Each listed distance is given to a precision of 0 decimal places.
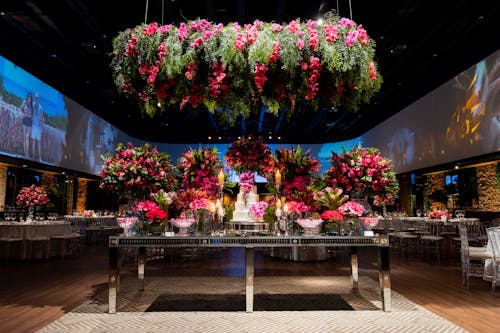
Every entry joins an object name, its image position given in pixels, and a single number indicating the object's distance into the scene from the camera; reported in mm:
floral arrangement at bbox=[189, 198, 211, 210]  4391
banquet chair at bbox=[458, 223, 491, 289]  5392
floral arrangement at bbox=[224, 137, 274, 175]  5879
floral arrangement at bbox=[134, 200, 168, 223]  4141
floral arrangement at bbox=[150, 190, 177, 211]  4371
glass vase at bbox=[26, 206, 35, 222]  8623
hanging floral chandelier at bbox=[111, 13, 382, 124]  3691
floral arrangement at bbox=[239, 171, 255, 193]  6207
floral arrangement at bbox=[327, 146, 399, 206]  4527
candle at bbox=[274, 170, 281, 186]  4786
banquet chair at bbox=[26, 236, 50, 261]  8219
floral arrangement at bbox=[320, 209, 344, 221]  4207
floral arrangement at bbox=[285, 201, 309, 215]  4316
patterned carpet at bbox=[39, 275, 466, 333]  3426
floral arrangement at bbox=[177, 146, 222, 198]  6027
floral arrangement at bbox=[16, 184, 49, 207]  8336
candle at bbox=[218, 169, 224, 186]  5065
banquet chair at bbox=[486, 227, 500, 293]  5068
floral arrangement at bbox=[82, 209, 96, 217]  12242
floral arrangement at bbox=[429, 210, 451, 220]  9211
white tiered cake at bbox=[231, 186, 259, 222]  6578
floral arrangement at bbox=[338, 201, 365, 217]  4176
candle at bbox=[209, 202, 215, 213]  4388
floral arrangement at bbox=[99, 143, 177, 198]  4797
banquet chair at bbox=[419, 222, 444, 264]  8383
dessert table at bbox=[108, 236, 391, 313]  3895
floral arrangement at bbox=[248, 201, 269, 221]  4699
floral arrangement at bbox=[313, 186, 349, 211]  4344
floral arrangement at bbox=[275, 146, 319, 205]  5547
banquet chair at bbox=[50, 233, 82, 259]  8672
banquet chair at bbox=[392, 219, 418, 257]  10128
